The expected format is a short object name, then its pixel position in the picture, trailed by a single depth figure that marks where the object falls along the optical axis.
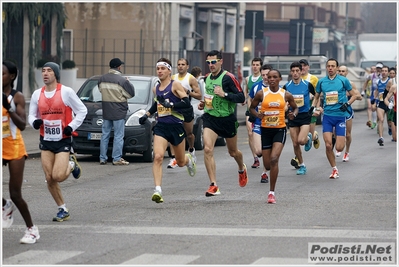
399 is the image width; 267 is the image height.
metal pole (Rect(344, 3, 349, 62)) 75.12
